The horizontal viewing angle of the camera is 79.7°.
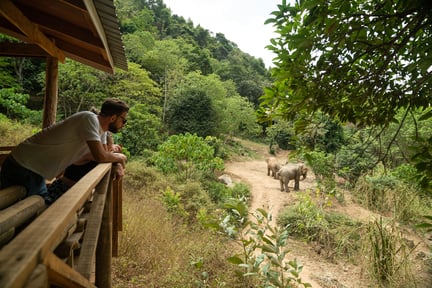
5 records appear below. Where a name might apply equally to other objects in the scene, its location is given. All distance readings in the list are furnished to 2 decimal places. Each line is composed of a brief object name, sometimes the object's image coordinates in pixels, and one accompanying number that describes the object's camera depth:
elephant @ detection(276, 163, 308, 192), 11.87
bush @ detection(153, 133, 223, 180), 10.47
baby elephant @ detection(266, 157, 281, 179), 14.83
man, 1.73
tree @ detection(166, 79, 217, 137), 19.92
